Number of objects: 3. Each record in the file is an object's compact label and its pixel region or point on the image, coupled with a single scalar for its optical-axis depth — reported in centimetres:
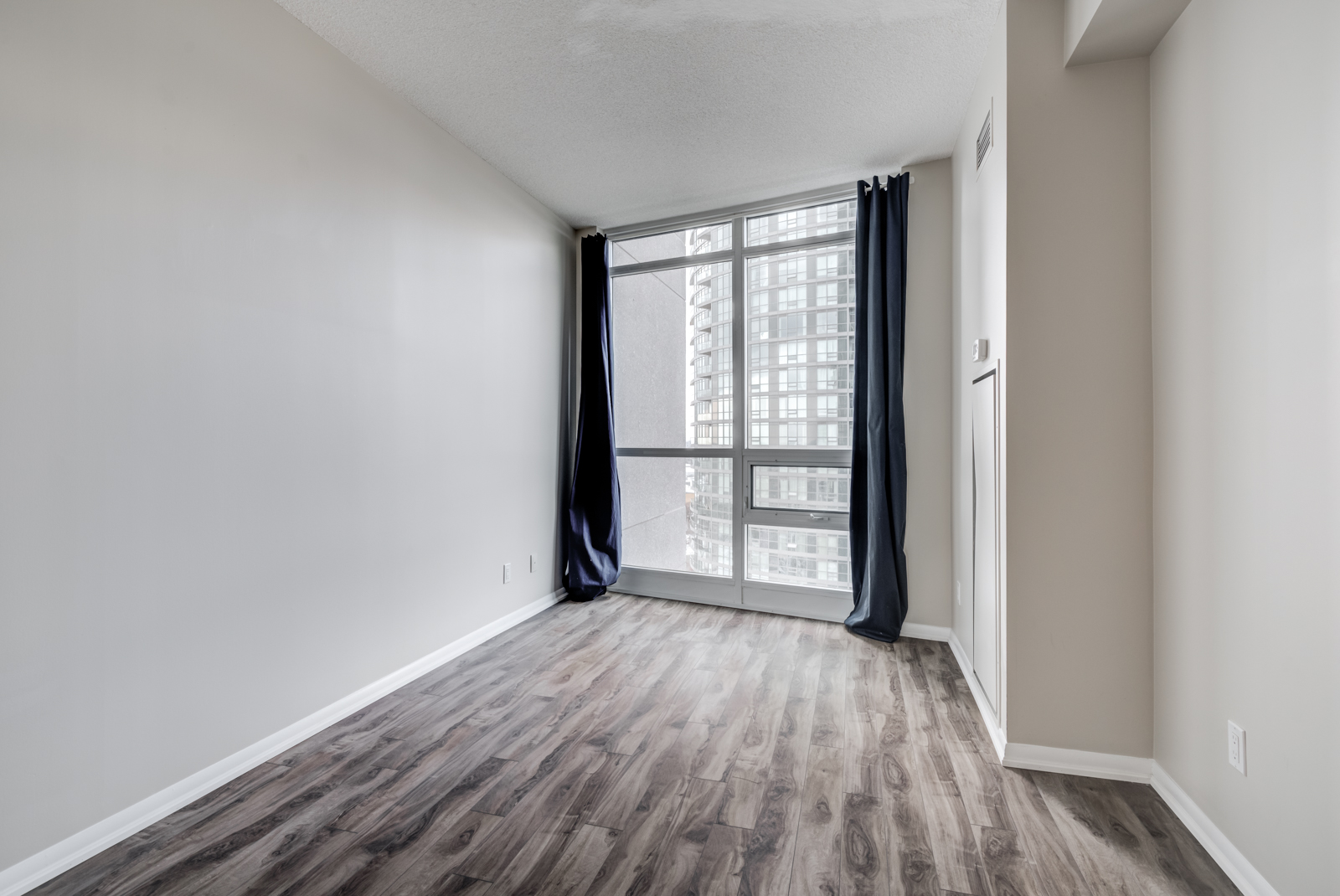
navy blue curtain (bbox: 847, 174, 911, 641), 323
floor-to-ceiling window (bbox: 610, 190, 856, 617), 357
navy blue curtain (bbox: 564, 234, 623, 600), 402
